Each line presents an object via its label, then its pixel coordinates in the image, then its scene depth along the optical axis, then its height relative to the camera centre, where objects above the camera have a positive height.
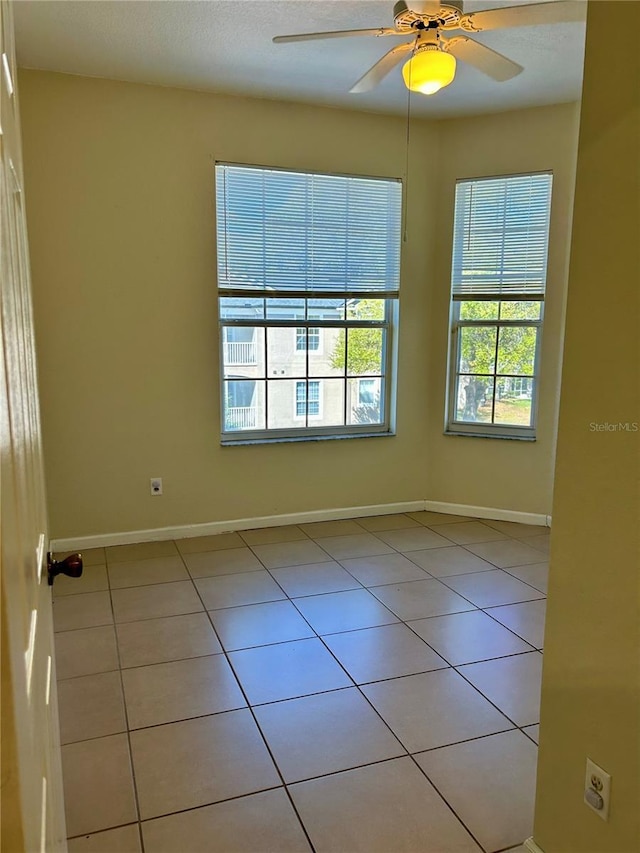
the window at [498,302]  4.00 +0.30
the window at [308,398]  4.15 -0.37
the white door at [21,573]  0.51 -0.26
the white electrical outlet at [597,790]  1.34 -0.99
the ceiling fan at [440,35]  2.10 +1.14
